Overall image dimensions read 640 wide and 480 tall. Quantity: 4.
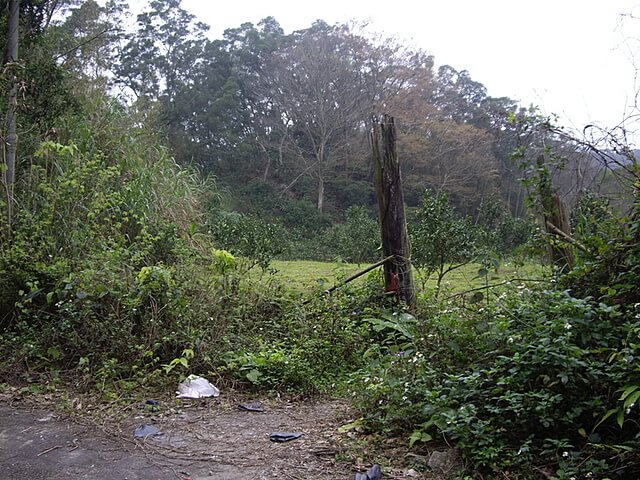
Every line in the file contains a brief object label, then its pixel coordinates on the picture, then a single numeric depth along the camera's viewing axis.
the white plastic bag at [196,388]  3.85
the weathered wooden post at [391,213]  5.13
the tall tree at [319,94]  25.73
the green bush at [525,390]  2.38
